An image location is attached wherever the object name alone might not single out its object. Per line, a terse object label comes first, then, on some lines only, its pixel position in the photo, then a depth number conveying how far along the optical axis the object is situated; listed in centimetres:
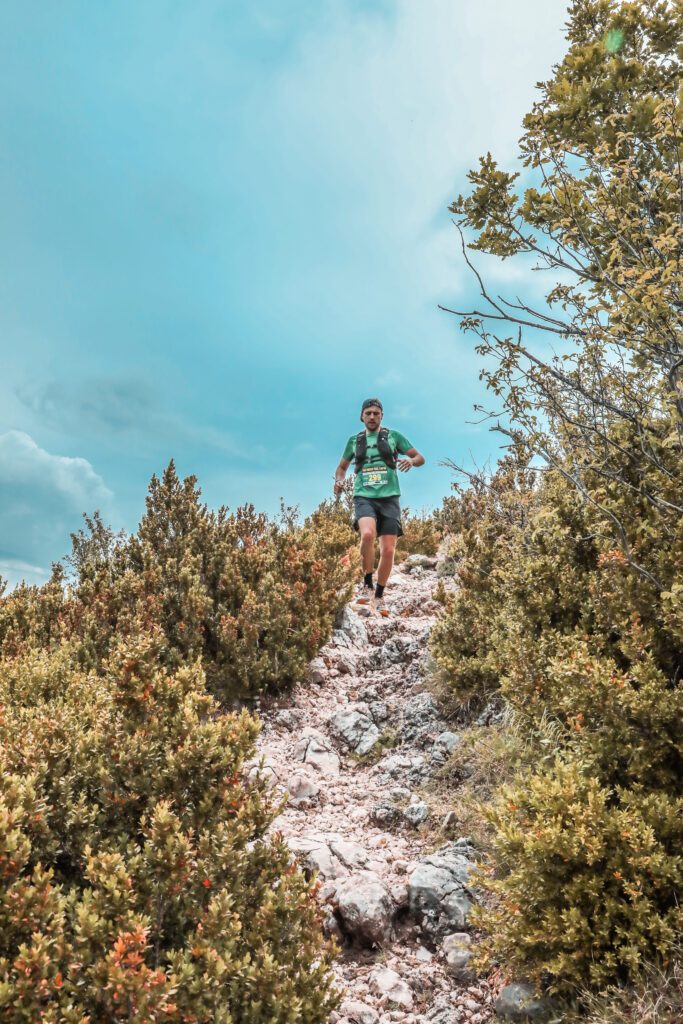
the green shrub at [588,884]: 270
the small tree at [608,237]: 370
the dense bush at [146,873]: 226
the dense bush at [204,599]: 633
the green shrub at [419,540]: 1489
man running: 945
